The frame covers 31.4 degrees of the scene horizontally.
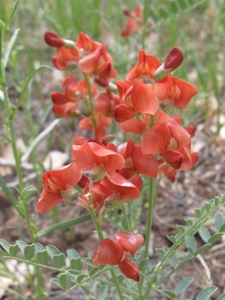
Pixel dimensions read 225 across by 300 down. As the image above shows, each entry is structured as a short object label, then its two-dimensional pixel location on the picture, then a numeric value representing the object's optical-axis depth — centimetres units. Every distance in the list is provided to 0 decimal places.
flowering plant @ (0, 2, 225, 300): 10
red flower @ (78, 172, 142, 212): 10
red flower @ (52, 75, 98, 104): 16
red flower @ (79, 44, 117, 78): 15
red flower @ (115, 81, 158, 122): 11
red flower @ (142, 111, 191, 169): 11
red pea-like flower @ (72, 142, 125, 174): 10
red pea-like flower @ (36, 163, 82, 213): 11
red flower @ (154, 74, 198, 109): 12
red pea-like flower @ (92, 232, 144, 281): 10
